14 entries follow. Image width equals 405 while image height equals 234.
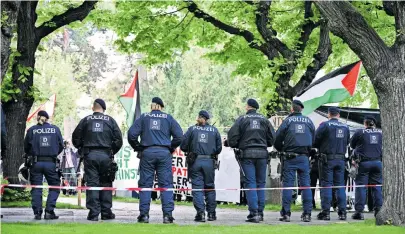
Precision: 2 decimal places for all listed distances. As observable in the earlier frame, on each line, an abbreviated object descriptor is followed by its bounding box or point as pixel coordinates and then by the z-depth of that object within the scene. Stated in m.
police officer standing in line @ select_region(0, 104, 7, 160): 14.64
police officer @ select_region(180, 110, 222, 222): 16.44
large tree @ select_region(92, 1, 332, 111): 23.75
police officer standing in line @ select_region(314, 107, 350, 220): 17.56
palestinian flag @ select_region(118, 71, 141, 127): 25.06
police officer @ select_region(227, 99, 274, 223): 16.64
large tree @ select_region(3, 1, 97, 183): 21.28
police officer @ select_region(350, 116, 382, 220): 18.27
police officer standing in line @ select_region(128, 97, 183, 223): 15.68
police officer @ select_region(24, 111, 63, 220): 16.22
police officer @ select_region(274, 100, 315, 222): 16.91
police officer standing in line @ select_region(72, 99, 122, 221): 15.85
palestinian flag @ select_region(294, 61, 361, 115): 21.33
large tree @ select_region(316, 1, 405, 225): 15.18
